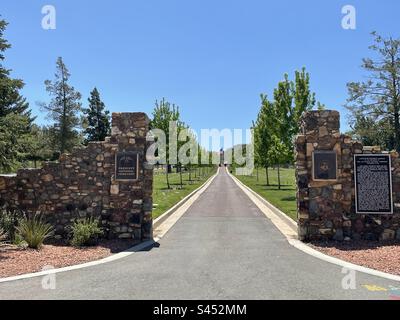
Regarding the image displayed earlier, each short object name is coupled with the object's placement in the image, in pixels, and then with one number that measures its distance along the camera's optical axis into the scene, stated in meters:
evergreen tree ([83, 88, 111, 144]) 64.44
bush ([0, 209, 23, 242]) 10.49
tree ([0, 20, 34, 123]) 10.83
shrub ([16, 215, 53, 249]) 9.63
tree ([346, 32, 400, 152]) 29.95
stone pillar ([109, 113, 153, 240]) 10.88
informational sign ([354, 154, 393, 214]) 10.12
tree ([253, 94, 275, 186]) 29.09
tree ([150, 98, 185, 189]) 31.75
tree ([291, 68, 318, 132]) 22.98
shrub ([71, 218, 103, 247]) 10.01
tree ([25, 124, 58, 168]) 39.62
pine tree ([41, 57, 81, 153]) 48.12
